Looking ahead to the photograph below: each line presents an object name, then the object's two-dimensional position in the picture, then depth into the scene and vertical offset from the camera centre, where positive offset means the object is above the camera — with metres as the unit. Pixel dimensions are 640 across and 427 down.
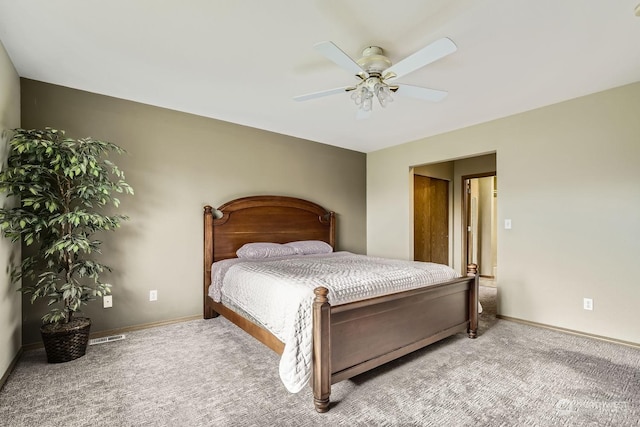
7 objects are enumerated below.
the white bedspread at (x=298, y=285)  1.88 -0.55
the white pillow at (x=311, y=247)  4.02 -0.41
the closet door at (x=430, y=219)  5.20 -0.06
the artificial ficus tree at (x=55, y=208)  2.22 +0.06
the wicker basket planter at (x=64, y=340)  2.38 -0.97
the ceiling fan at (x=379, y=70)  1.80 +0.98
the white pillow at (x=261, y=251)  3.60 -0.41
